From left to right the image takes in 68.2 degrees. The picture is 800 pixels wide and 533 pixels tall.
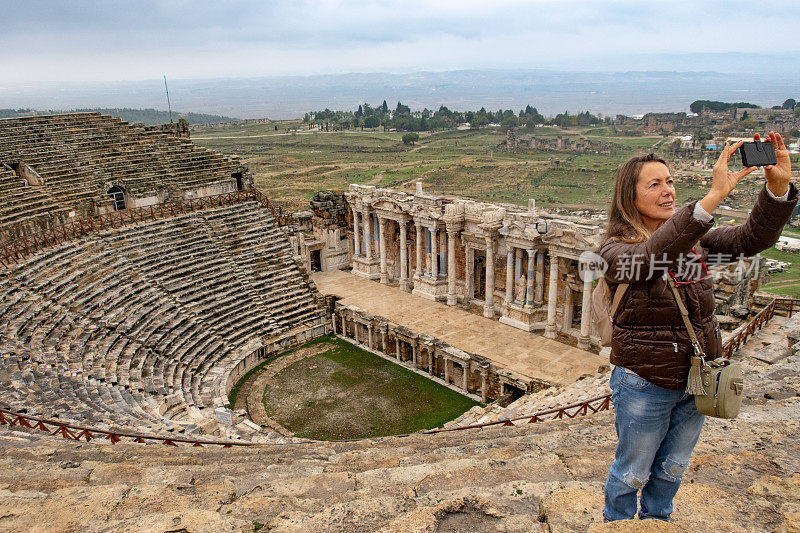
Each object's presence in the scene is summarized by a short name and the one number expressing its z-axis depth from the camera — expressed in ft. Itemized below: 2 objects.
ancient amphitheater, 19.98
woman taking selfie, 13.12
